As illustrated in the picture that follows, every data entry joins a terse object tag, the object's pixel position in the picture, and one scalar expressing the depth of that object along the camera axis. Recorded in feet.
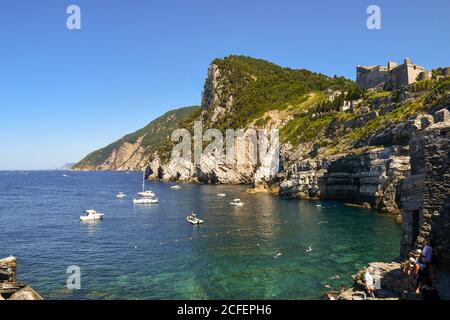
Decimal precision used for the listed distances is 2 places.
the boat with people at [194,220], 203.21
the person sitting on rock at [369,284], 72.28
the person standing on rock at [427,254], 56.29
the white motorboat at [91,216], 223.43
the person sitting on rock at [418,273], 55.30
